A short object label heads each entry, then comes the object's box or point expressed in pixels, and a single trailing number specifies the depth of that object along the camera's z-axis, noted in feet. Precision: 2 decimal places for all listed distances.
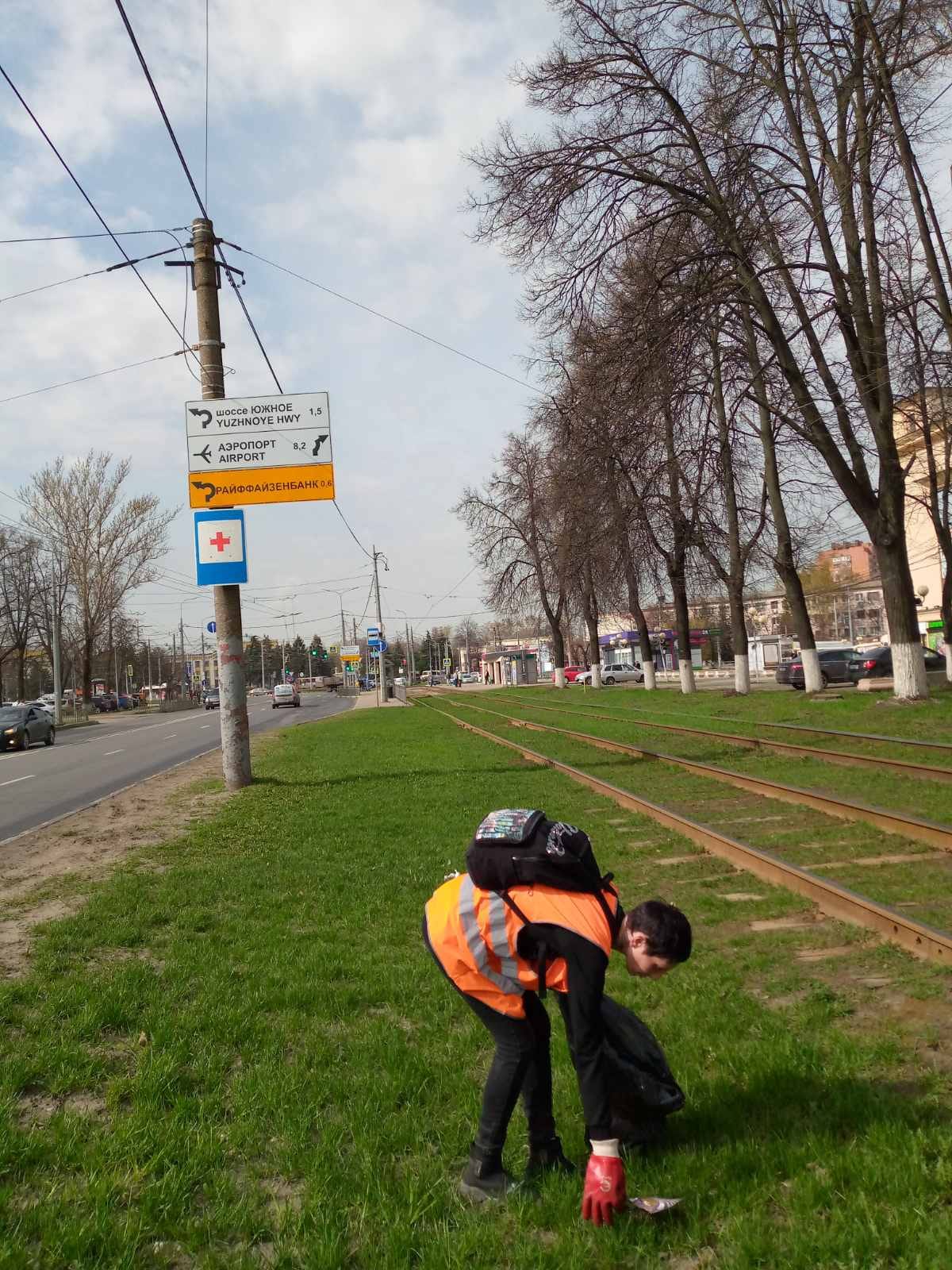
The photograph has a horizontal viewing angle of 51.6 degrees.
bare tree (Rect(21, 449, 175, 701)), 180.14
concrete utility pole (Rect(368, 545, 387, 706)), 163.94
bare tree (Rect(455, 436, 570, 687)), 152.97
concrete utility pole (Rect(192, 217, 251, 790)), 45.80
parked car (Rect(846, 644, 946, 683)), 111.65
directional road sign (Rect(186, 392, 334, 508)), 45.80
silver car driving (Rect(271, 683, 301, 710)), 193.47
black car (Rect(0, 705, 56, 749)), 95.66
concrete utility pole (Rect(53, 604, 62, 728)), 160.66
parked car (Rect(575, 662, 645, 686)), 208.64
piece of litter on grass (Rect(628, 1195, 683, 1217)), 8.89
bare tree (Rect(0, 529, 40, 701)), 187.32
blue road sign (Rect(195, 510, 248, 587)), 45.62
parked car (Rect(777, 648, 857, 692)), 122.83
